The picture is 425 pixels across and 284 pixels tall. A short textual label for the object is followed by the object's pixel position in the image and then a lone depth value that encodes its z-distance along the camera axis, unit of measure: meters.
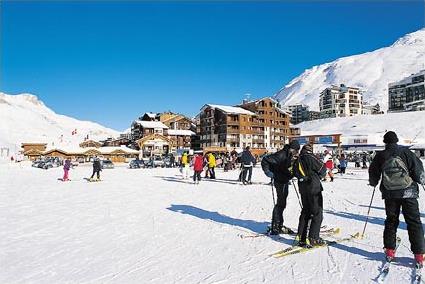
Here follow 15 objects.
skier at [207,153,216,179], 22.08
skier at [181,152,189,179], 21.20
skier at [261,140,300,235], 6.93
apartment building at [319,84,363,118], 142.00
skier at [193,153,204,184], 18.66
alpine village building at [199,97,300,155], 71.88
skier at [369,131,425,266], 4.89
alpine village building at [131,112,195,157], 71.56
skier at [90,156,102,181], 21.77
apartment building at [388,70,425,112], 122.31
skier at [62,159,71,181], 22.17
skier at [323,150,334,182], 18.91
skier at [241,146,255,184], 17.09
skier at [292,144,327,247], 5.94
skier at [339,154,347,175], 26.08
